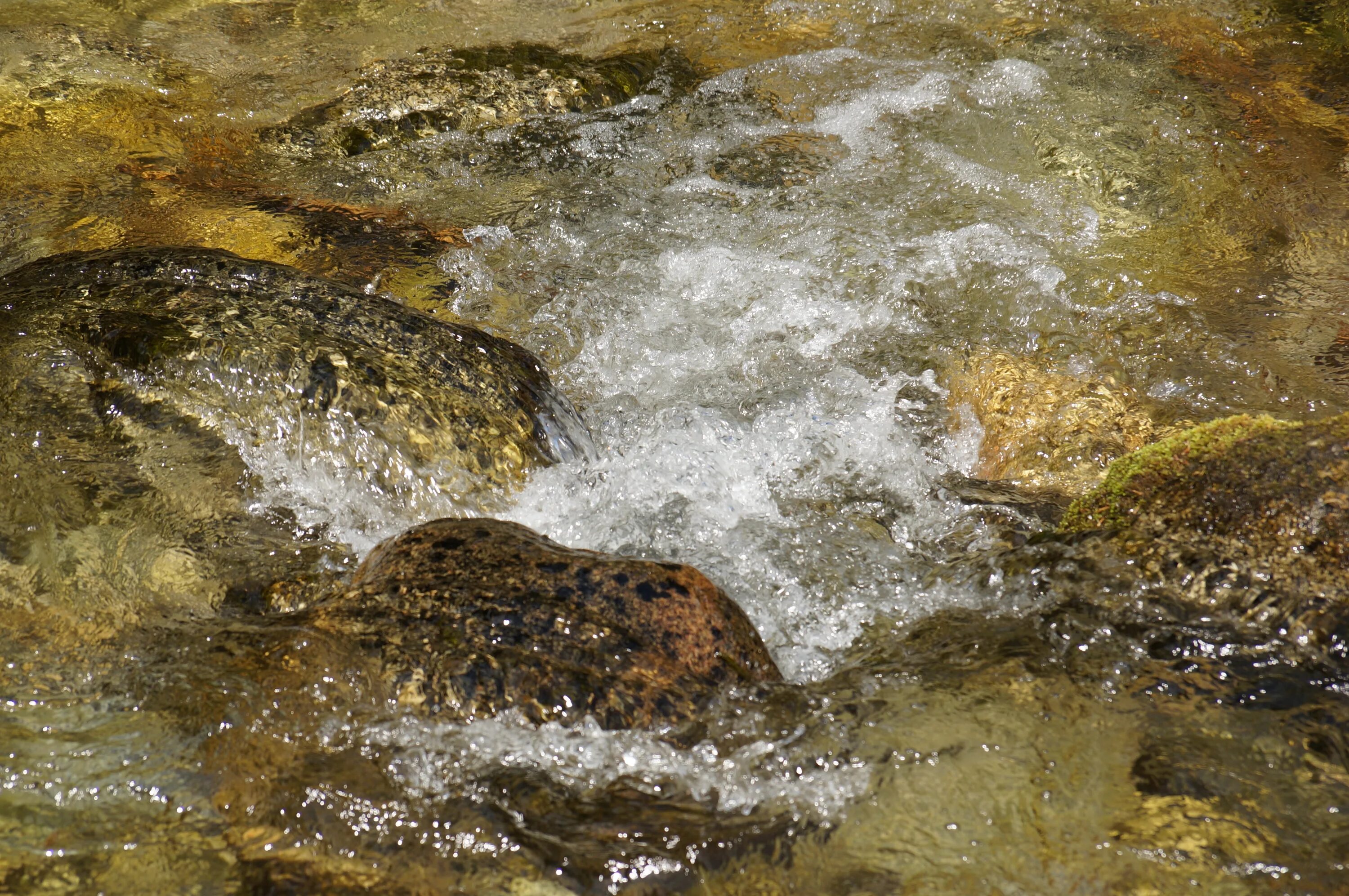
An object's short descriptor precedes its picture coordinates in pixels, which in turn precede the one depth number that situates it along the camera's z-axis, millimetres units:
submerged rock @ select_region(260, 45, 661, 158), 11328
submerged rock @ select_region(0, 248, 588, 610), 6398
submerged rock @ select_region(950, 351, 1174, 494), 7602
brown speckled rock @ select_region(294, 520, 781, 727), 4855
